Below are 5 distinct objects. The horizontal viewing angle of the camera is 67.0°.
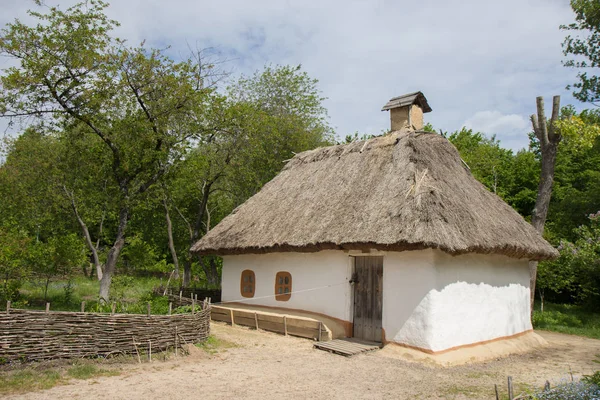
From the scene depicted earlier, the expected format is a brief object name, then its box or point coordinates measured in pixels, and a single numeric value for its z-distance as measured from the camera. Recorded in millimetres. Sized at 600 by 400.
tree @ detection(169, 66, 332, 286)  16625
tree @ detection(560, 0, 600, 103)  14328
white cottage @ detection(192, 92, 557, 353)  9836
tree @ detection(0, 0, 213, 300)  11578
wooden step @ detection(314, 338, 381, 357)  9906
